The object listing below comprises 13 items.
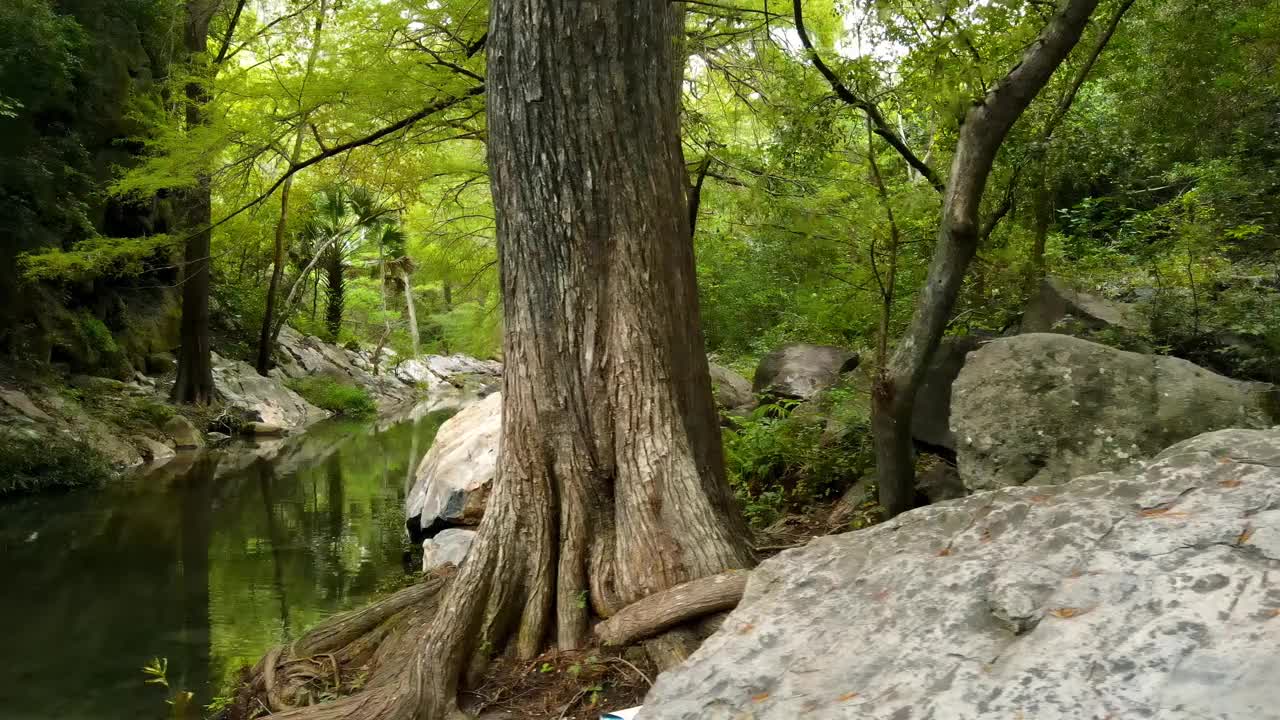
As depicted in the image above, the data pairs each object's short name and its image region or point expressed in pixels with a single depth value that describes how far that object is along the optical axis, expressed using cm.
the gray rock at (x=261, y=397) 1620
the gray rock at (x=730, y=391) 1047
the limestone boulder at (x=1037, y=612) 165
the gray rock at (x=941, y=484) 445
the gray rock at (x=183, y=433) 1315
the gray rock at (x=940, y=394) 477
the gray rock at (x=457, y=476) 689
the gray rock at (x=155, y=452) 1208
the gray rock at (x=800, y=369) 812
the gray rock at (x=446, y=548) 587
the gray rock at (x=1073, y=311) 506
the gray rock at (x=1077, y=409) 345
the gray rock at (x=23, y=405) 1044
